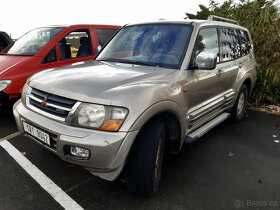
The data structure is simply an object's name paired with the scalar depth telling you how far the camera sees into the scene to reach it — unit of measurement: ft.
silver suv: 5.75
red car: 11.44
